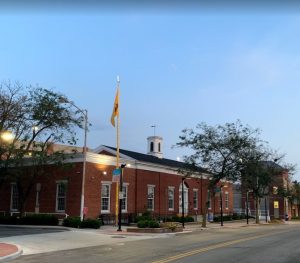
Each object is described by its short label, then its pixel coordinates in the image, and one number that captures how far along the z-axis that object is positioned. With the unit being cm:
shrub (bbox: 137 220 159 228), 2120
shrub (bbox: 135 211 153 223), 2693
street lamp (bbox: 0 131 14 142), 2257
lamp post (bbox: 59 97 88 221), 2463
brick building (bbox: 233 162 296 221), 5364
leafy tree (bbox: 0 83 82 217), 2424
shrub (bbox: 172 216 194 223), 2995
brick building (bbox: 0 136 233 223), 2604
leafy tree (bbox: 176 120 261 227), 2728
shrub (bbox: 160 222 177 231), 2166
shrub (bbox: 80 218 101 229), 2194
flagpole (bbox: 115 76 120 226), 2391
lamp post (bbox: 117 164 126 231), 2083
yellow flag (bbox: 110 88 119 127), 2372
